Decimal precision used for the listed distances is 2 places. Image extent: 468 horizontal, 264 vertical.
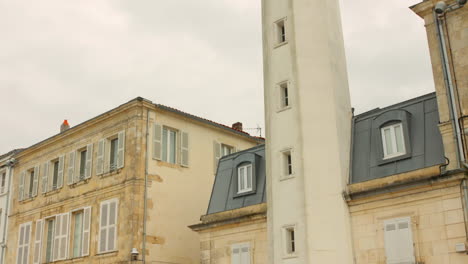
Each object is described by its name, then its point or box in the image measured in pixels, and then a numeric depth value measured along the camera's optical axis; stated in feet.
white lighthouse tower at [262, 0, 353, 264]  57.52
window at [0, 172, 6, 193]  105.40
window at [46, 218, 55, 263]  88.33
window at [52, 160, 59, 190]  92.73
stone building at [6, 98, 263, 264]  77.97
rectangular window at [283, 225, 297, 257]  58.49
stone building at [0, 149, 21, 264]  99.45
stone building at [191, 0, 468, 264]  51.57
